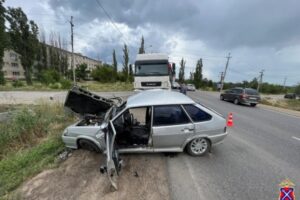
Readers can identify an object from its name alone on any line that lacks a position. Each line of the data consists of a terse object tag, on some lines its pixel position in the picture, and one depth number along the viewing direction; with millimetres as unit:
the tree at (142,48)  36119
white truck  9789
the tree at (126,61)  42344
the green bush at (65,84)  27281
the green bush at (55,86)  26470
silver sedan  3402
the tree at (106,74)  47938
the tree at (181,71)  64988
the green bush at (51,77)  30494
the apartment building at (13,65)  56750
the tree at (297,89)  40853
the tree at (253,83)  55672
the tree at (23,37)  33156
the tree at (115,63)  52891
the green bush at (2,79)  27634
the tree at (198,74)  52000
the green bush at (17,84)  27481
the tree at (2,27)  12264
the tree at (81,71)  54750
